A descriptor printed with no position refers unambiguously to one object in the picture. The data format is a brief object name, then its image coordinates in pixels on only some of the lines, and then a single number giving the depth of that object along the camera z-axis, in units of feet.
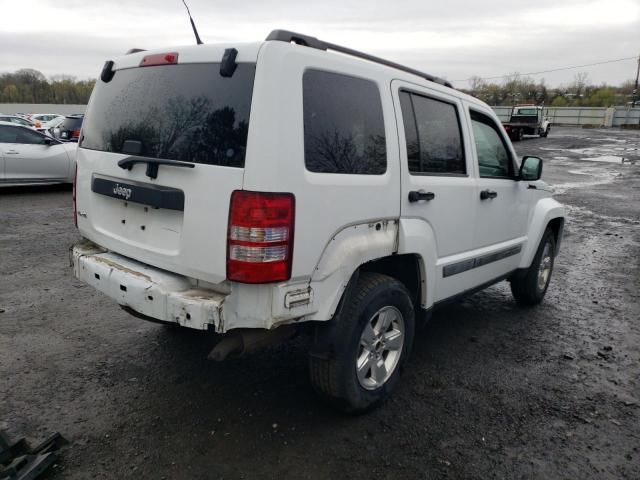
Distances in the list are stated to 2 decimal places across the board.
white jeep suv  7.77
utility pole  196.78
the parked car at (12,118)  58.03
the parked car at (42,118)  86.89
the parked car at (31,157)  34.76
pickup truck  112.37
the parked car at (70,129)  51.39
